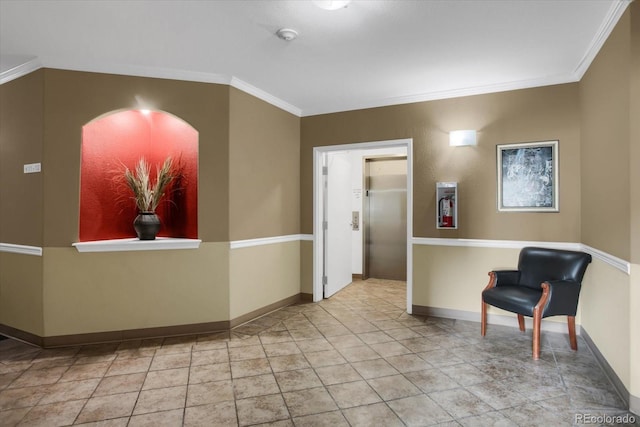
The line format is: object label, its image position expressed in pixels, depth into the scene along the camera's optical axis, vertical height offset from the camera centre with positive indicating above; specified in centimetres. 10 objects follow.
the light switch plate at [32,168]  349 +44
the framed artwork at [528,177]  387 +38
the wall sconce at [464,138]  414 +85
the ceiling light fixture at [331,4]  248 +142
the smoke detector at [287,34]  290 +143
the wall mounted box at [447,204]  426 +9
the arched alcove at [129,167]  366 +48
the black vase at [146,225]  371 -12
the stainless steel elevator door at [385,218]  647 -9
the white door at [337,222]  533 -15
